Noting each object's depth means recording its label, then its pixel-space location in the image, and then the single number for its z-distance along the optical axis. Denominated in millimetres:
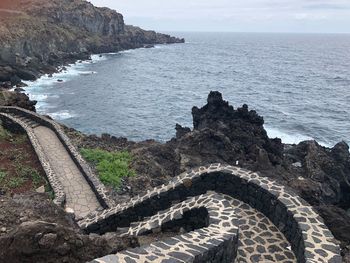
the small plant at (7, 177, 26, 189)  21895
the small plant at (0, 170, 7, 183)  22600
